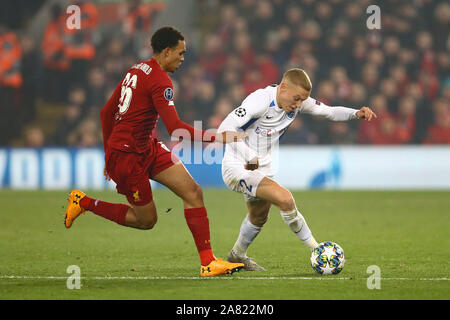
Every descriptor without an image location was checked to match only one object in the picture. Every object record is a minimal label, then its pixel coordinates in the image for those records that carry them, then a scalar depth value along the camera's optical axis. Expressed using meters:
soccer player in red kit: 12.42
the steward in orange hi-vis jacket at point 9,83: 33.78
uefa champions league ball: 12.66
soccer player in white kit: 12.95
